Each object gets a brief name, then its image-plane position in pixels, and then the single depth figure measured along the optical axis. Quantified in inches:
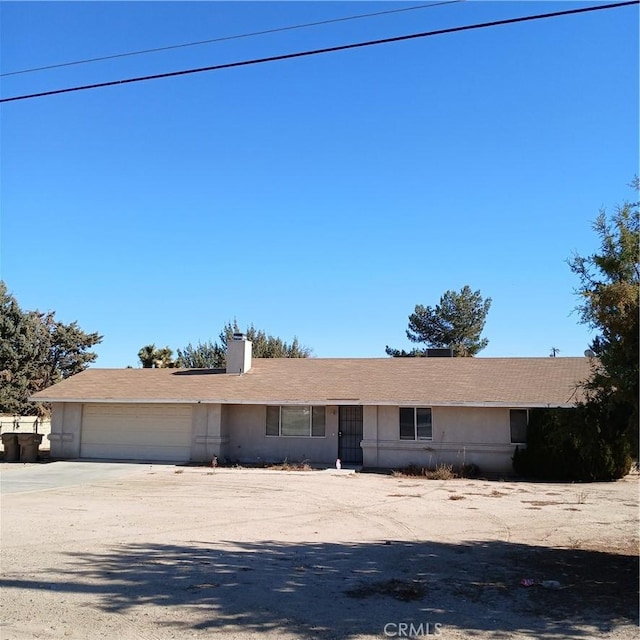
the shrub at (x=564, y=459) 772.0
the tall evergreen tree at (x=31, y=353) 1785.7
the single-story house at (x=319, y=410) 876.0
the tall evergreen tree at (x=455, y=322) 2113.7
